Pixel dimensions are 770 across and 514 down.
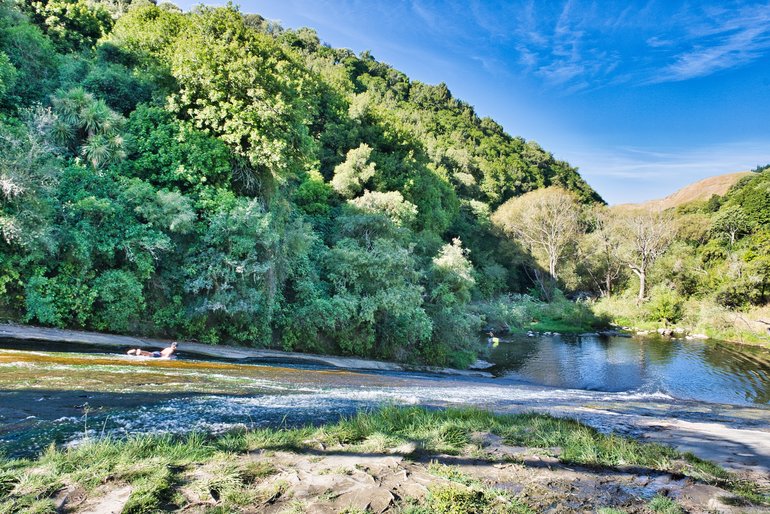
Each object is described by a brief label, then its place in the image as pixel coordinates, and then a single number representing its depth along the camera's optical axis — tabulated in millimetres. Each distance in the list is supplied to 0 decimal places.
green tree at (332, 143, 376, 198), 30594
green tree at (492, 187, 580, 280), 55031
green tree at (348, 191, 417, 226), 26297
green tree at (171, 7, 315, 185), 17234
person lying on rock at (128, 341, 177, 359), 11949
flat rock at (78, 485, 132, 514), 3576
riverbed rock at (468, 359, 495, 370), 25578
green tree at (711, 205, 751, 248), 50938
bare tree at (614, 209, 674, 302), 48094
